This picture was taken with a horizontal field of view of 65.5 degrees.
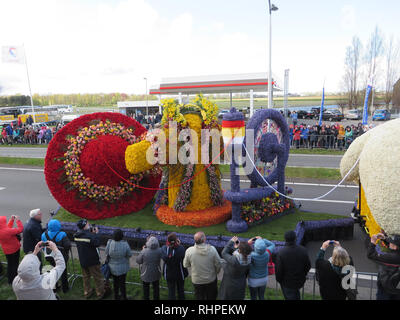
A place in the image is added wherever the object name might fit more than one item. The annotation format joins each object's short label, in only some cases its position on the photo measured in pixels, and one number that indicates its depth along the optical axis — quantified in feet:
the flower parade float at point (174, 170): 23.41
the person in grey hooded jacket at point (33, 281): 12.10
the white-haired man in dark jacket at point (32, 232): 18.43
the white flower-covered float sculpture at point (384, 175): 16.31
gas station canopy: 89.71
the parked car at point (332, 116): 110.25
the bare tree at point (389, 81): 110.73
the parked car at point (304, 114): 124.98
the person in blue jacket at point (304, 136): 61.62
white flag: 82.82
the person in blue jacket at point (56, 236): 16.90
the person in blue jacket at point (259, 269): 14.07
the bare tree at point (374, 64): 105.81
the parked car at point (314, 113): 122.72
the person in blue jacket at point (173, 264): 15.24
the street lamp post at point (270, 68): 56.95
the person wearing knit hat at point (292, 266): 13.83
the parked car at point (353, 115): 114.42
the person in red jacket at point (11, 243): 18.39
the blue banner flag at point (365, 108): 59.15
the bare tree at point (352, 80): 114.52
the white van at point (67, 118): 130.52
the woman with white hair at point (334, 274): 13.03
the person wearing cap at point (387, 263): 13.99
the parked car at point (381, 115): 109.60
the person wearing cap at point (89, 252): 16.47
